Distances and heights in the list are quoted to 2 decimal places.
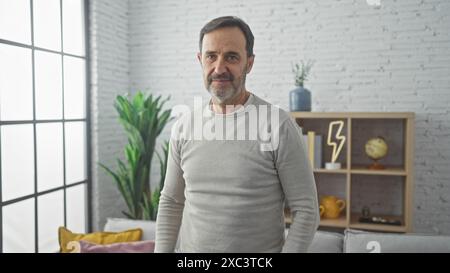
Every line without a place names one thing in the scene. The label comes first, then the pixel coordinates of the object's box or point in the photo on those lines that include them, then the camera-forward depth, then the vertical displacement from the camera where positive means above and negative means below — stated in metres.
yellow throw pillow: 2.09 -0.57
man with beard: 0.92 -0.10
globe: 2.96 -0.18
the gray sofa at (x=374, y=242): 1.82 -0.54
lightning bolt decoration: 2.97 -0.12
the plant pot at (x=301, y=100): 3.04 +0.17
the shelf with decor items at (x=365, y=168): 2.84 -0.32
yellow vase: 3.03 -0.61
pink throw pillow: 1.95 -0.58
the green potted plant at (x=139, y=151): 2.83 -0.19
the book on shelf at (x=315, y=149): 3.01 -0.18
